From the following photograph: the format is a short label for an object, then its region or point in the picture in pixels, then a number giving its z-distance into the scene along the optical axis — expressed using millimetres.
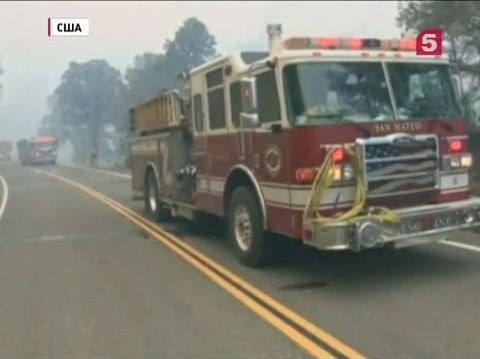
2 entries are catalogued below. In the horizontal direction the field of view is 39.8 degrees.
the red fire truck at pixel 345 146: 6785
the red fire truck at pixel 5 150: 84412
